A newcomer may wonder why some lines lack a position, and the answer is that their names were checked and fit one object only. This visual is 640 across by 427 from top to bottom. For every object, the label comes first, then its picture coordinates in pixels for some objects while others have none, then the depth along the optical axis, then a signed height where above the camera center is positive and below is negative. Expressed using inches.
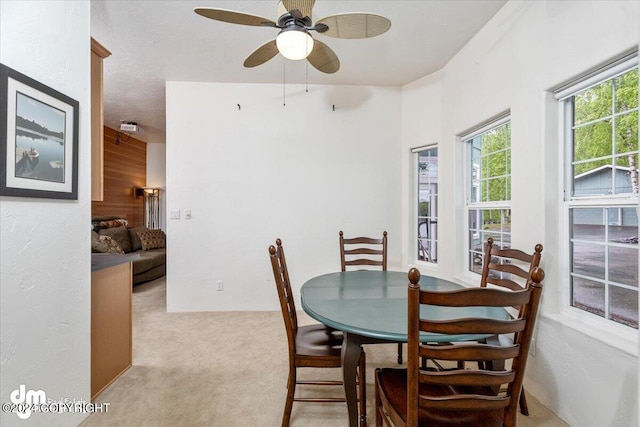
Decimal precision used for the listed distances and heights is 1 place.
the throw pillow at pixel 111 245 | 163.6 -17.3
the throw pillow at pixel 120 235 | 184.7 -13.7
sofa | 167.8 -18.3
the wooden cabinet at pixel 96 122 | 77.8 +23.3
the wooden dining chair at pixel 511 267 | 68.9 -14.1
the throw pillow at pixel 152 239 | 211.0 -18.4
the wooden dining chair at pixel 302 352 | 61.4 -29.1
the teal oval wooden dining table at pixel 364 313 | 49.7 -18.9
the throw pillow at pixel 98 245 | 152.2 -16.2
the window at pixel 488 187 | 97.0 +8.7
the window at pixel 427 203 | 139.2 +4.1
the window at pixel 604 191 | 60.5 +4.5
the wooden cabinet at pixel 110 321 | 75.8 -28.9
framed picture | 50.3 +13.8
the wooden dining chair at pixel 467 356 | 36.4 -18.4
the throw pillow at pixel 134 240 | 203.8 -17.8
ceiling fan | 64.4 +41.9
